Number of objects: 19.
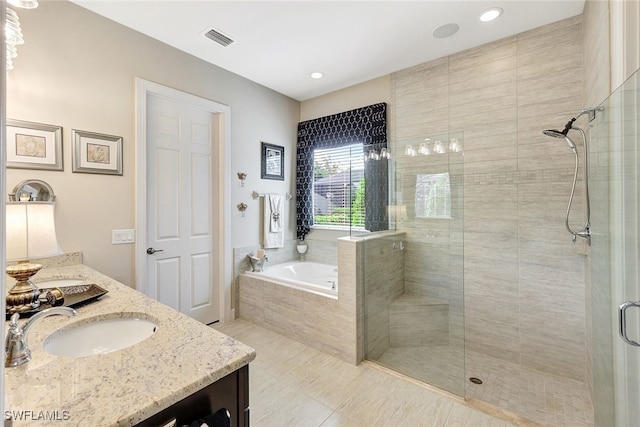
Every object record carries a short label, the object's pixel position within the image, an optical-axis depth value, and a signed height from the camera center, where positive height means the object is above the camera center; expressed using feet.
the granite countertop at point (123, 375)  2.12 -1.46
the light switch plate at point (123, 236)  7.65 -0.66
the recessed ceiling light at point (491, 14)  6.89 +4.89
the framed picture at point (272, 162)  11.56 +2.12
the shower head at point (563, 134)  6.27 +1.71
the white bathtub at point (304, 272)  10.96 -2.48
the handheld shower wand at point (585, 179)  6.26 +0.73
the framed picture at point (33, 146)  6.11 +1.52
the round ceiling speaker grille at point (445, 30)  7.53 +4.92
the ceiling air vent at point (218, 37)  7.91 +5.05
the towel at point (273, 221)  11.52 -0.39
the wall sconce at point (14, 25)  4.69 +3.14
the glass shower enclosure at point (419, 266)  7.94 -1.67
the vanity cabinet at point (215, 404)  2.36 -1.76
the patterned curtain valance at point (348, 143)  8.96 +2.72
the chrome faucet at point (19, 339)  2.64 -1.21
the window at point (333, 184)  11.30 +1.16
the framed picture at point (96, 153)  7.00 +1.55
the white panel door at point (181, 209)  8.70 +0.11
